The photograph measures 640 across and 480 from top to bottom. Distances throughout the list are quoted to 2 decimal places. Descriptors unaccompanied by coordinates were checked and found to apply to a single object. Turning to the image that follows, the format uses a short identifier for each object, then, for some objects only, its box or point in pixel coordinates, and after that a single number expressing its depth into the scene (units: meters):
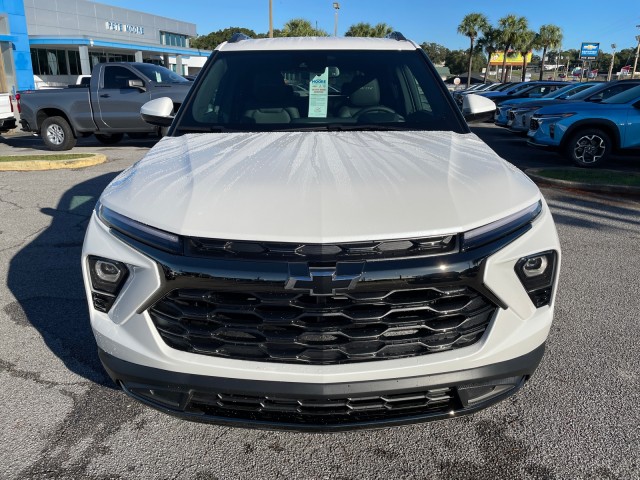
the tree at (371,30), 58.19
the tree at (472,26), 58.62
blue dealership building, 24.34
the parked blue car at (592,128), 9.20
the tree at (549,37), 62.44
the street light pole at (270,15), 31.17
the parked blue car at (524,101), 13.88
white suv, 1.79
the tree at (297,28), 51.59
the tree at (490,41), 58.19
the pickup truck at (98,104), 11.39
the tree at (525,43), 56.84
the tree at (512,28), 56.94
